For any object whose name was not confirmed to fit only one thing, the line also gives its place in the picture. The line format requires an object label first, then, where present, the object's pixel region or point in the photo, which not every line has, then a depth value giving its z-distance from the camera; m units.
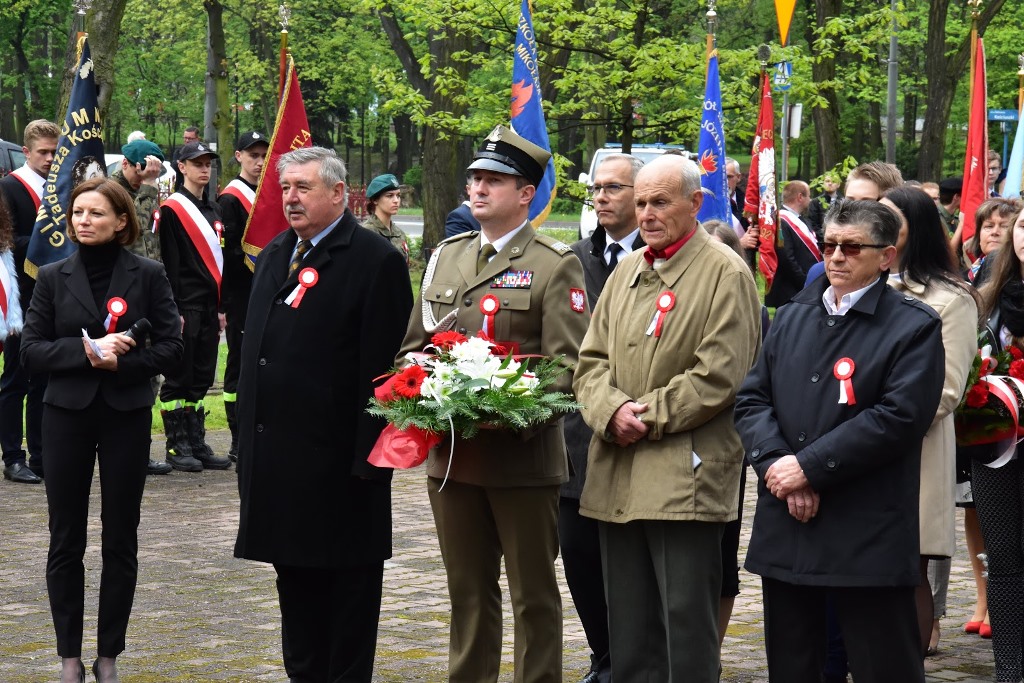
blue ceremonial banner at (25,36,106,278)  9.99
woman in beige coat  5.55
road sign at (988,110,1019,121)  33.56
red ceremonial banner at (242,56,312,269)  11.00
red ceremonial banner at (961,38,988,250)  12.84
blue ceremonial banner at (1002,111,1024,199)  12.52
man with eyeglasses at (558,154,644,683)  6.07
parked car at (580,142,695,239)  18.42
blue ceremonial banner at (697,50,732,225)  11.44
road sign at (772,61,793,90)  18.59
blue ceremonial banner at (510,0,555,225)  9.95
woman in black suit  6.09
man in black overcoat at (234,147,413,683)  5.49
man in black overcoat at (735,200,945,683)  4.62
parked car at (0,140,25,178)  30.47
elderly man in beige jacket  5.09
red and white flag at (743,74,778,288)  13.61
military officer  5.42
